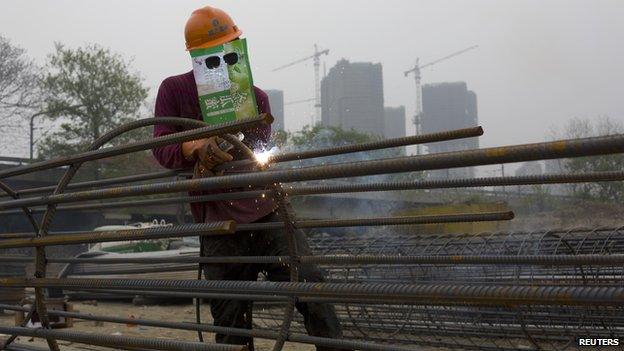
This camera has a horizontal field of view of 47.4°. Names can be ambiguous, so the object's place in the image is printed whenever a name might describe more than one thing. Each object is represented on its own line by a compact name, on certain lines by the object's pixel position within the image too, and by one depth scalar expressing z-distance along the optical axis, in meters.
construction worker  3.13
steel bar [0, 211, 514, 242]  2.97
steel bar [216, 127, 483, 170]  2.81
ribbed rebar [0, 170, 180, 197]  3.42
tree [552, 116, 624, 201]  13.00
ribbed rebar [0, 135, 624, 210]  1.37
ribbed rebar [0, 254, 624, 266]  2.21
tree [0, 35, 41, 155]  29.67
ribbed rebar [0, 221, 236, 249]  2.08
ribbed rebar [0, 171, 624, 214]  2.64
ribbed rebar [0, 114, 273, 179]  2.12
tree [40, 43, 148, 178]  34.34
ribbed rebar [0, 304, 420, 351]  2.13
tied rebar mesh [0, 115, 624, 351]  1.62
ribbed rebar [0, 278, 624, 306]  1.46
